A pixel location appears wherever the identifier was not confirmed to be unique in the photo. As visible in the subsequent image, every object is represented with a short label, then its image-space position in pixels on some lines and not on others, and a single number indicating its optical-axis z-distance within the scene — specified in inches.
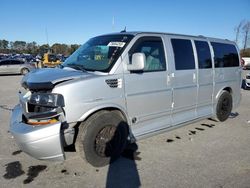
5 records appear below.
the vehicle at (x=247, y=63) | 865.3
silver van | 97.9
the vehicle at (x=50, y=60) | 886.7
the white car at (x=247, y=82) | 376.0
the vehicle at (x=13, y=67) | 643.9
